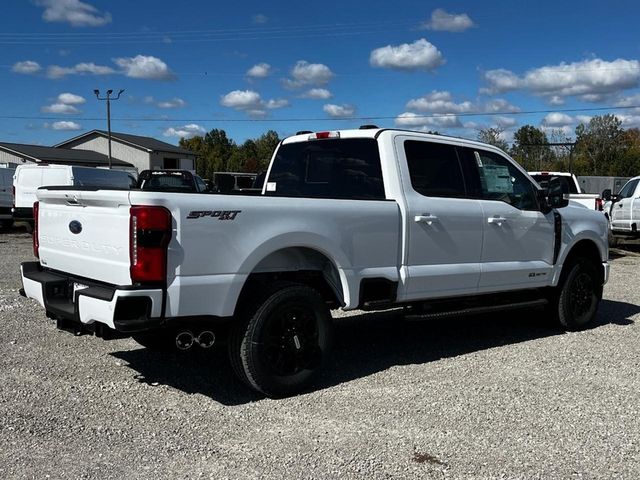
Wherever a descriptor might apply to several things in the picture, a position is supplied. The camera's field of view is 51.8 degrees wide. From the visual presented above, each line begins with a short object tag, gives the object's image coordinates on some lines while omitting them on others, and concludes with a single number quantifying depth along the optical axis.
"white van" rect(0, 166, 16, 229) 20.50
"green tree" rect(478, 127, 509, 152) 59.38
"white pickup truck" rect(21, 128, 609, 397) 4.38
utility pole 52.38
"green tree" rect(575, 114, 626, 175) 71.50
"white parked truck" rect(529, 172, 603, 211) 14.77
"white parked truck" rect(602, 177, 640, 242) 16.98
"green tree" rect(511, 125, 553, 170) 67.88
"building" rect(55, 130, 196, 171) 63.84
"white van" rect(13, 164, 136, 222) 17.75
